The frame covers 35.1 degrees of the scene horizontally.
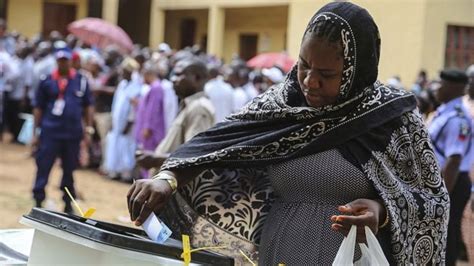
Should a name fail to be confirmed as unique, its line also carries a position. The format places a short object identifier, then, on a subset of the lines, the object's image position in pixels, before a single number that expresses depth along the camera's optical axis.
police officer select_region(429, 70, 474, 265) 5.62
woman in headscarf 2.23
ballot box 1.92
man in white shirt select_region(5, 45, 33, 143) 14.41
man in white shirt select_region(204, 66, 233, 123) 10.64
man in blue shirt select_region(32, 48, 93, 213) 7.85
